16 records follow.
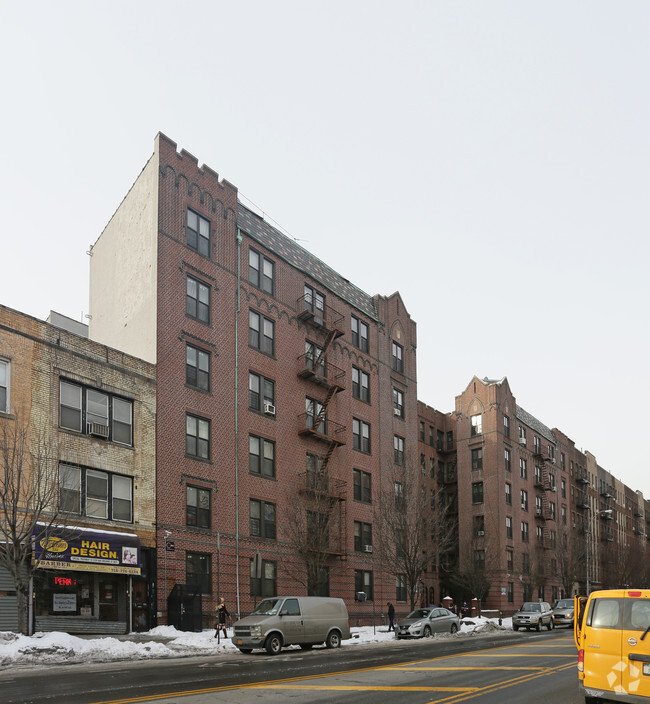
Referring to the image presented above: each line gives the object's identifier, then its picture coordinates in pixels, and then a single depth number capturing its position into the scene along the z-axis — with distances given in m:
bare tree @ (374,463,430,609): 41.97
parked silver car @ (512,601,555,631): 40.81
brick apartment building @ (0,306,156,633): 26.16
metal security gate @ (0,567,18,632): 24.98
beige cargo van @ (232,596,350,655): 24.62
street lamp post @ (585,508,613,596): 83.31
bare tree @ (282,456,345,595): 37.28
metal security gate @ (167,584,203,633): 30.17
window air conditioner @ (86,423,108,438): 29.09
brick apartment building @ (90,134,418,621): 33.66
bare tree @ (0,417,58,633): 23.23
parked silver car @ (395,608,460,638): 33.97
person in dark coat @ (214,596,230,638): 29.69
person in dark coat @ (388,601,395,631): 39.88
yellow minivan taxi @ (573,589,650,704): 11.38
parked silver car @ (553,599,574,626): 43.50
